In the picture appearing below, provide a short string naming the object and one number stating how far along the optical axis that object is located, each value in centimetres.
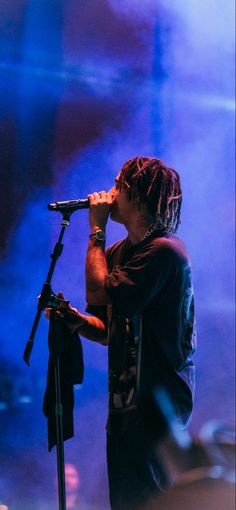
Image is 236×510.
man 488
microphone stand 502
